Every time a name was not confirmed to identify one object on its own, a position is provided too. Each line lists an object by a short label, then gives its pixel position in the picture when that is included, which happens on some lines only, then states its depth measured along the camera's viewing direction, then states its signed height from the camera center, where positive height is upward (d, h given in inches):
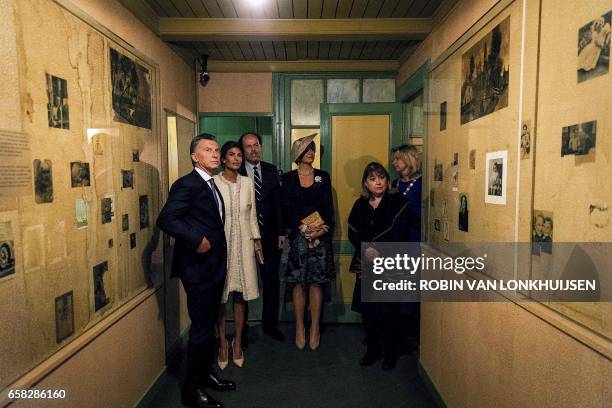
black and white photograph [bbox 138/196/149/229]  97.7 -7.7
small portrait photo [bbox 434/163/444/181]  98.0 +1.5
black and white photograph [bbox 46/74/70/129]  61.2 +12.1
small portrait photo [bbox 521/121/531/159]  58.3 +5.5
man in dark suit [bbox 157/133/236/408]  89.5 -18.2
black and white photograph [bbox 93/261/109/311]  75.4 -20.1
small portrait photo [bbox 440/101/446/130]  95.2 +14.9
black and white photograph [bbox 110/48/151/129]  84.3 +20.2
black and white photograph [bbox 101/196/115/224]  78.3 -5.9
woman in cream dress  106.6 -12.5
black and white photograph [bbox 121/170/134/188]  87.3 +0.3
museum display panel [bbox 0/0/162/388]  53.6 -0.5
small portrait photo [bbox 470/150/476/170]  78.0 +3.6
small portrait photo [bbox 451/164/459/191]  87.0 +0.4
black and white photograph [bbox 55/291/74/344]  63.6 -22.1
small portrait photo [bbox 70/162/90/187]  67.5 +1.0
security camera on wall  145.9 +39.6
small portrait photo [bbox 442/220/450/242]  92.4 -12.3
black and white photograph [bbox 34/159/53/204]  57.9 -0.2
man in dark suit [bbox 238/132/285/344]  127.5 -10.0
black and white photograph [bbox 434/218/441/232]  99.4 -11.7
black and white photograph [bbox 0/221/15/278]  50.8 -8.9
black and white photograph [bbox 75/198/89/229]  68.9 -5.8
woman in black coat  112.3 -15.3
